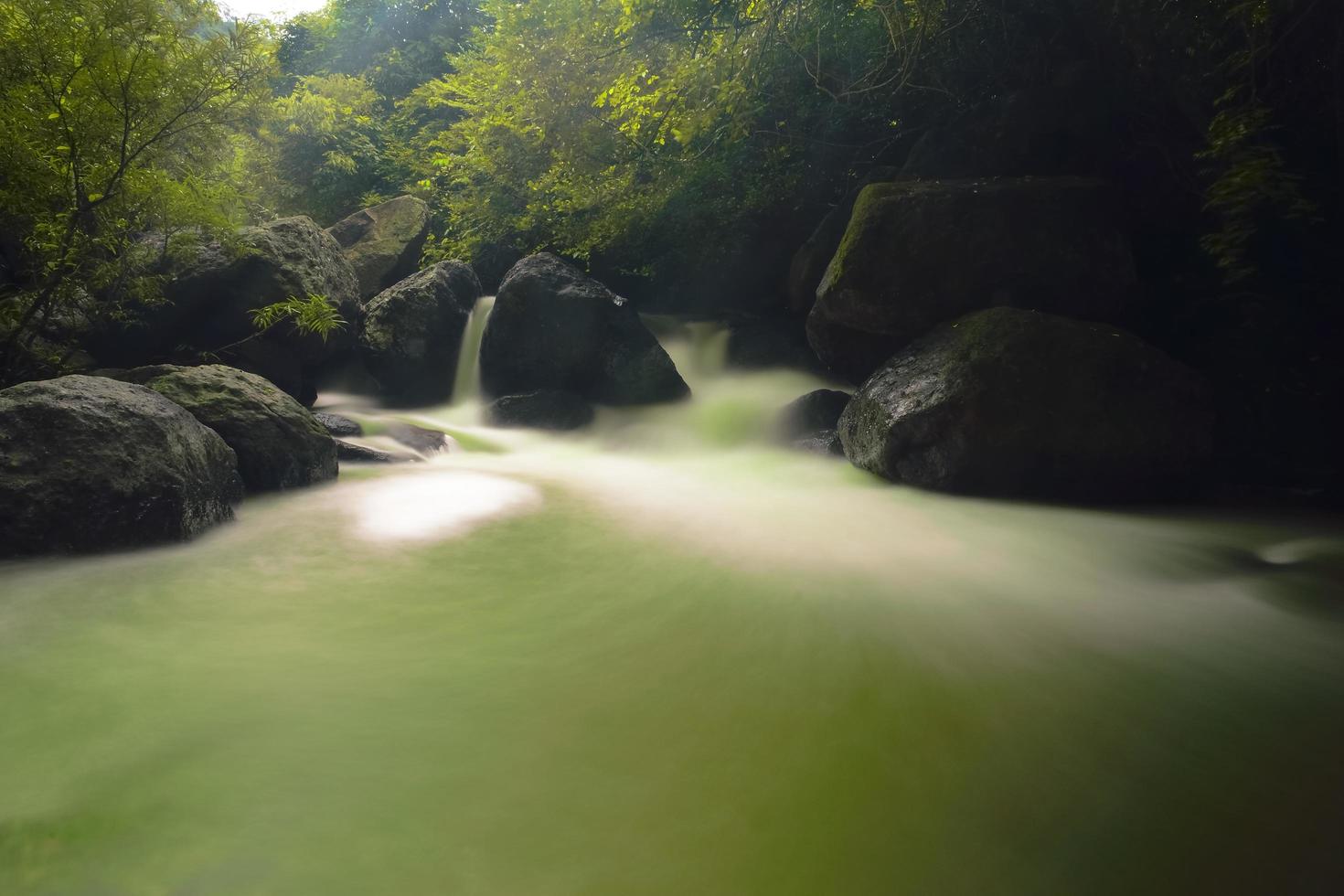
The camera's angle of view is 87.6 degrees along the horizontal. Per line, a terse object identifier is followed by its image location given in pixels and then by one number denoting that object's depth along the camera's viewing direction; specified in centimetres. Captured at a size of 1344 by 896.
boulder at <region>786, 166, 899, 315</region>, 955
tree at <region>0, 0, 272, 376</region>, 477
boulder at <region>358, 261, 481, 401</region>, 970
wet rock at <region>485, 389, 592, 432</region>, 903
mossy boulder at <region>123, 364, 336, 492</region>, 528
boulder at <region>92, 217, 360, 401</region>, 774
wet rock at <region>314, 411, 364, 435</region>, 724
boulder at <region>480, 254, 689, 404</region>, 934
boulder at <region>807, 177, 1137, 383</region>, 689
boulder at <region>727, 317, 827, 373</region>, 967
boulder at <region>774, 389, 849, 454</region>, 777
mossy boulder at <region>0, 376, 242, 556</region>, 373
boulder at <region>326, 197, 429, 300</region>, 1170
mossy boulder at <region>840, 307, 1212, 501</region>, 567
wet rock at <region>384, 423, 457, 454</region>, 735
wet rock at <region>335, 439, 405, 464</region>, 661
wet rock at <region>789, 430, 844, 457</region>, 736
